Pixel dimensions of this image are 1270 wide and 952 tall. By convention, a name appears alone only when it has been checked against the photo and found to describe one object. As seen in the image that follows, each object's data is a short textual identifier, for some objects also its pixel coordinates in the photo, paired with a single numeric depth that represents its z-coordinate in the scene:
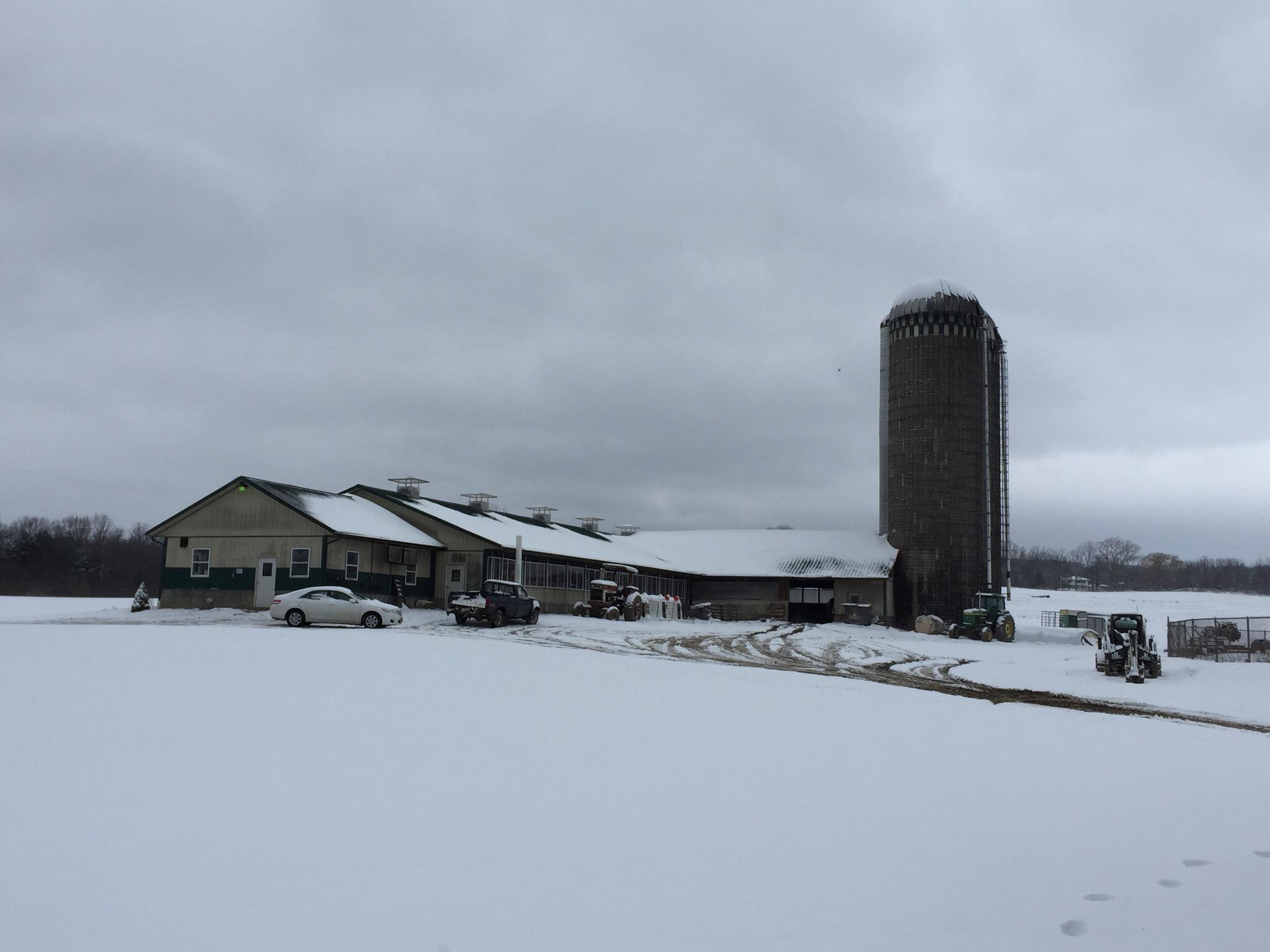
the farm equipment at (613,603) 46.62
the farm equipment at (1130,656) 25.42
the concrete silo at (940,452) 60.97
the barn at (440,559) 39.75
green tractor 51.78
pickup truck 35.81
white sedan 31.75
